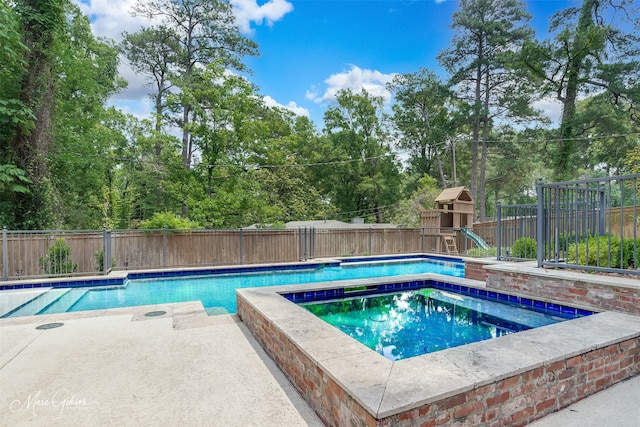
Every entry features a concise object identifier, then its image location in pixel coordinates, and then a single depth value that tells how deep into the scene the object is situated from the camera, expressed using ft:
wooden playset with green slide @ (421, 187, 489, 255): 49.88
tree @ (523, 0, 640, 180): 51.34
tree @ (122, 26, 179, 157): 59.06
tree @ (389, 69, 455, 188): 78.95
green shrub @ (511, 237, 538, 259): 21.64
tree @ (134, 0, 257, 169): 57.98
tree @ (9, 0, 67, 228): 32.89
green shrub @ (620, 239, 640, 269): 14.70
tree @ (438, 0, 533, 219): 65.31
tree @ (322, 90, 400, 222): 84.79
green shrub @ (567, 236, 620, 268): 14.84
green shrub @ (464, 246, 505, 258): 40.53
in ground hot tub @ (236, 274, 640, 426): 5.83
